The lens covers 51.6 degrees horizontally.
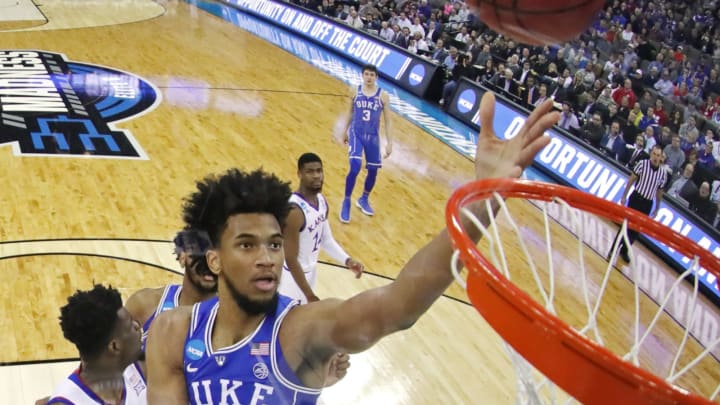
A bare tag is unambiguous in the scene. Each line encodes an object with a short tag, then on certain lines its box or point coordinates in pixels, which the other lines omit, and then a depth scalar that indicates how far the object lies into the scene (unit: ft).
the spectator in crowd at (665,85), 37.41
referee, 24.44
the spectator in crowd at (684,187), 27.32
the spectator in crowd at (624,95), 33.96
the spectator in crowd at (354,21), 50.88
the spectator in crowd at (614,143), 30.81
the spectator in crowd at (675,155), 29.27
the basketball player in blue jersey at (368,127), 25.64
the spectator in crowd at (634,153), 28.98
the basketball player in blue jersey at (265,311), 6.28
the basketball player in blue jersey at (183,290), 10.71
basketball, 7.41
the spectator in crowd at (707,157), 29.68
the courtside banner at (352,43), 42.69
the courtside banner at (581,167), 24.91
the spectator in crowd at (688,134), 31.01
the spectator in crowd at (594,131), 31.60
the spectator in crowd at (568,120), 32.81
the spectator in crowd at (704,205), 26.11
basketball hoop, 4.87
